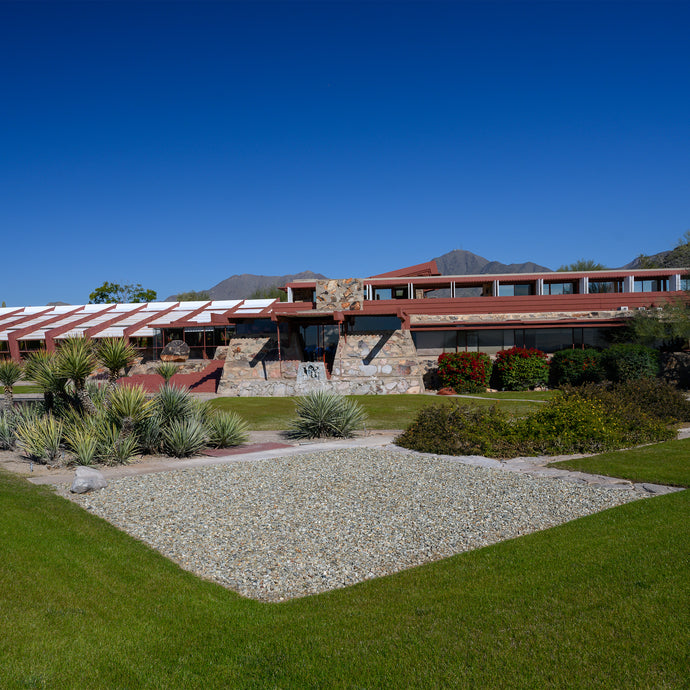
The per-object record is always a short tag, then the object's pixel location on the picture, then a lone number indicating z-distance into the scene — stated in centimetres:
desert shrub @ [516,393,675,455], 1202
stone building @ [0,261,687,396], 2588
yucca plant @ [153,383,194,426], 1297
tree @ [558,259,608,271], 6538
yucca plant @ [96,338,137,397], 1245
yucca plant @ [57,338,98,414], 1180
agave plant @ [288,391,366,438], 1423
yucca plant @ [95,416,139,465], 1113
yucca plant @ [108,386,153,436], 1152
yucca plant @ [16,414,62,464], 1124
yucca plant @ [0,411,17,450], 1307
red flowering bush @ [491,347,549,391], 2481
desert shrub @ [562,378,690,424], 1383
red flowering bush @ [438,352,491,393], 2486
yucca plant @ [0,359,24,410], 1495
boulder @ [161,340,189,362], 3284
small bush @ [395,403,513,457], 1194
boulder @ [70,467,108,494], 877
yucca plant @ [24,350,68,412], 1255
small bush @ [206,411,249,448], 1300
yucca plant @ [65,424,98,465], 1083
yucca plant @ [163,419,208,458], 1199
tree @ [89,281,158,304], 7538
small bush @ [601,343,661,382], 2216
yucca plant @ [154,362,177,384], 2047
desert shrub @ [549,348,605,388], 2356
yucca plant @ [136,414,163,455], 1229
